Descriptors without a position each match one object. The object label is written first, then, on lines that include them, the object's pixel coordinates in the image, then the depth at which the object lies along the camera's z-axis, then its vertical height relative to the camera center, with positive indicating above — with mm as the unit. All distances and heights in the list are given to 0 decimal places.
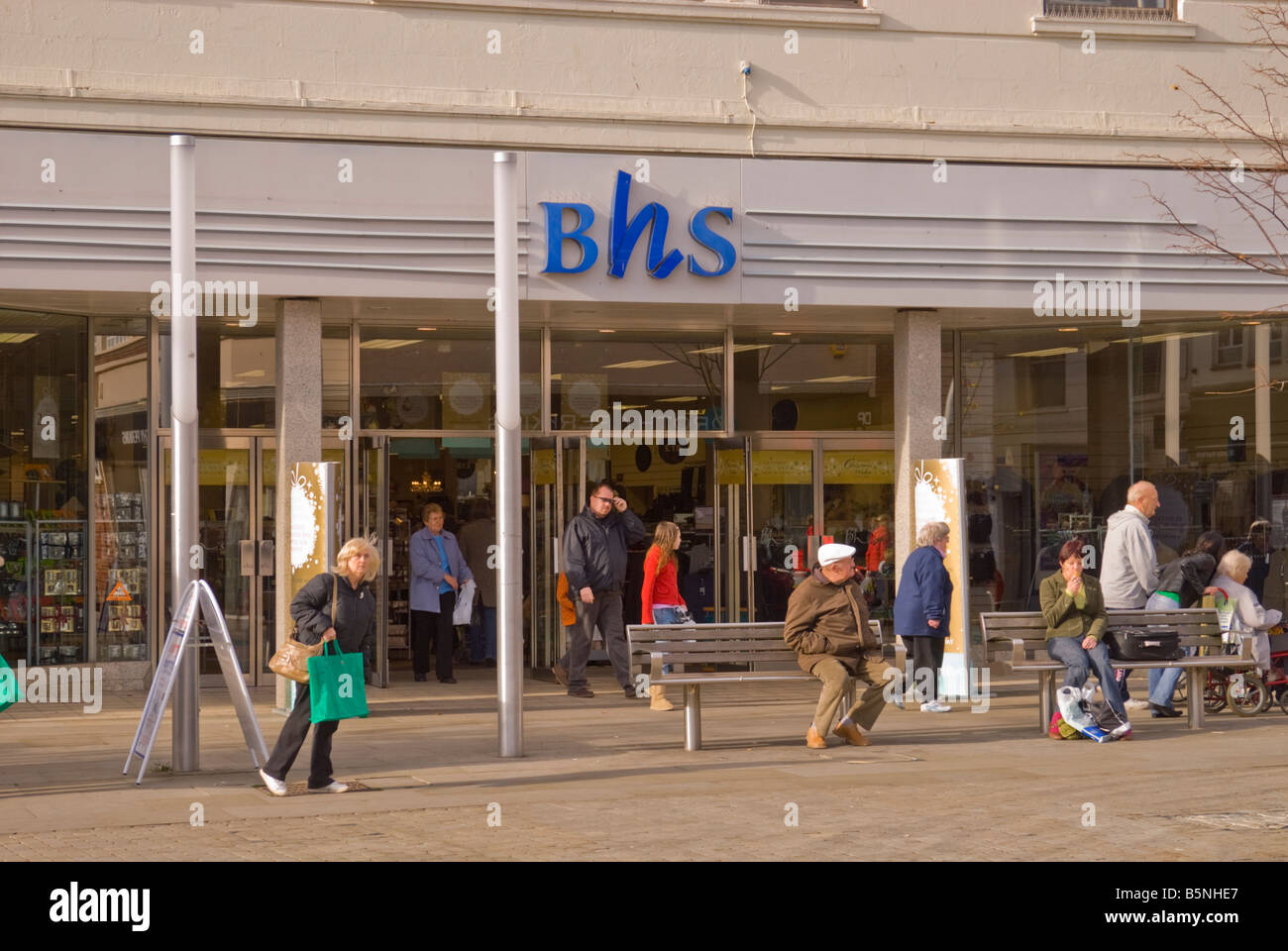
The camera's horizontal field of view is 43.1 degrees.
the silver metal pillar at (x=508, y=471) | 10711 +178
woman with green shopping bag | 9281 -708
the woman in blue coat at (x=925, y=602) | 13148 -884
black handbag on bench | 12177 -1146
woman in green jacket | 11750 -926
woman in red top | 13891 -663
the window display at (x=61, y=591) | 14734 -809
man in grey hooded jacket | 13133 -527
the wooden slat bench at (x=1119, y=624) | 12016 -1116
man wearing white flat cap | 11164 -1000
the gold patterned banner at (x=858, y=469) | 16594 +263
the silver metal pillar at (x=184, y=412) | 10172 +555
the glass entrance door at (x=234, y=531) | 15375 -290
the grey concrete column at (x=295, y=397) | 13766 +872
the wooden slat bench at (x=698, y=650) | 11242 -1088
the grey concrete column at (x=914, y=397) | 15062 +896
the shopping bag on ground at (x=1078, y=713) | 11492 -1577
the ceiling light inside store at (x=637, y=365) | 16109 +1303
